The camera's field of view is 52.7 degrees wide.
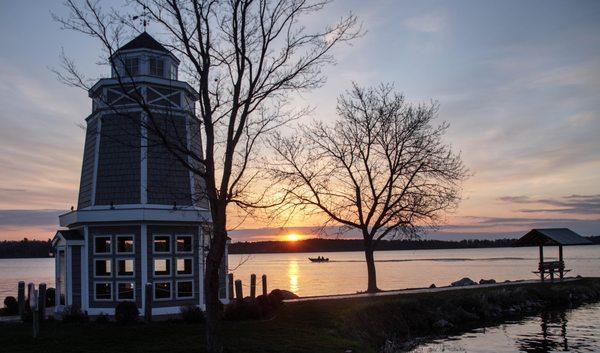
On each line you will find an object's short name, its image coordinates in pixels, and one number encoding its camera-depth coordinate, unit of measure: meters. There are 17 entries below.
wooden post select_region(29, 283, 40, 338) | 19.88
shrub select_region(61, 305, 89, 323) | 23.66
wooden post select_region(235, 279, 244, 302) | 26.84
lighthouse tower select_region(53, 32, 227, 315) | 24.81
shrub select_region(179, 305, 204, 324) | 22.80
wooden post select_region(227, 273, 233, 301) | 28.57
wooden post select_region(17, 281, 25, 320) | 27.62
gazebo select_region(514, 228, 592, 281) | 44.75
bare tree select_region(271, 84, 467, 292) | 34.88
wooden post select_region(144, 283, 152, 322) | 23.30
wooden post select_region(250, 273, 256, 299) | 29.44
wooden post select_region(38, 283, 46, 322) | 24.55
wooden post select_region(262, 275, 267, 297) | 29.13
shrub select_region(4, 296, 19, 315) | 28.09
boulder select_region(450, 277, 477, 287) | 42.97
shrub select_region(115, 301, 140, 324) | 22.52
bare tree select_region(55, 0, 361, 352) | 16.72
